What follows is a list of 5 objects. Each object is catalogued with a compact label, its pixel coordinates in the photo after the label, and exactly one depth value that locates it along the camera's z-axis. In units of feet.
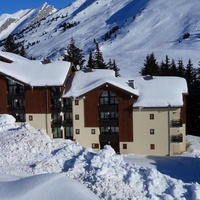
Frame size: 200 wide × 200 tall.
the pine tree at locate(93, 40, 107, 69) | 193.57
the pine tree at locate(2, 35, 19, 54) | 217.15
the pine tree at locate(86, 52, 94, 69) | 193.61
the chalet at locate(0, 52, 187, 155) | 122.42
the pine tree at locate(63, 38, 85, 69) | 196.34
